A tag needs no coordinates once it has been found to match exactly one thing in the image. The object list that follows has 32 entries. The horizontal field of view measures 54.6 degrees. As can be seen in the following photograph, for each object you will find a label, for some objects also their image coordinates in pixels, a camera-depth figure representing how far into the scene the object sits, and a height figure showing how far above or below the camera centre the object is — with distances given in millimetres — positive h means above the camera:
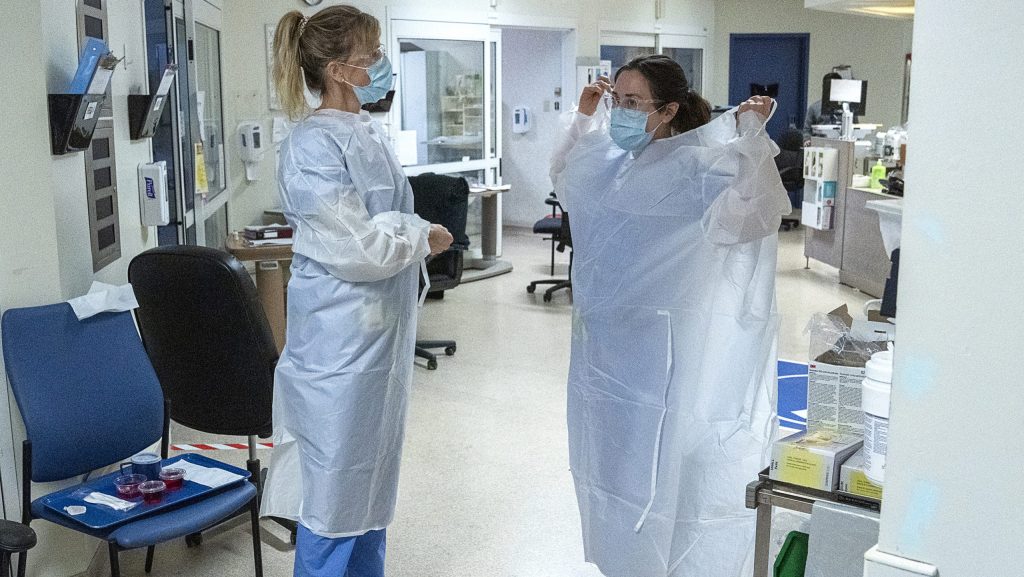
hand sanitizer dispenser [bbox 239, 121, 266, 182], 5715 -155
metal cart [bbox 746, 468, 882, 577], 1559 -616
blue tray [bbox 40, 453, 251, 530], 2303 -924
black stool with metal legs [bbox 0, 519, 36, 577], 1888 -805
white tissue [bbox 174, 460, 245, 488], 2551 -929
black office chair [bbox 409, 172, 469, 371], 5348 -519
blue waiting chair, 2381 -741
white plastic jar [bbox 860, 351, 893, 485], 1442 -416
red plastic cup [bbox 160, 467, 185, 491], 2514 -909
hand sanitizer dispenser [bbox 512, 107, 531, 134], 9578 -12
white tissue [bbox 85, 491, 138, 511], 2374 -922
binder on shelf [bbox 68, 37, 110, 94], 2506 +128
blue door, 10938 +562
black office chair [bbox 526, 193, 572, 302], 6590 -778
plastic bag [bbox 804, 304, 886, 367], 1726 -396
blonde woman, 2154 -382
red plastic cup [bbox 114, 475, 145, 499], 2443 -905
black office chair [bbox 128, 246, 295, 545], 2664 -600
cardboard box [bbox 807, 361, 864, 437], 1716 -484
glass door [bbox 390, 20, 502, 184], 7121 +139
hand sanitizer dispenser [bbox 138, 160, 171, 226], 3408 -262
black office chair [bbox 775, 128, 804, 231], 9594 -376
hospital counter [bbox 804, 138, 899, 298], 6629 -824
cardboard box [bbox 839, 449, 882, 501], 1538 -558
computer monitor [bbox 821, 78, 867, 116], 8344 +248
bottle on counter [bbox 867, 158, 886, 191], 6797 -366
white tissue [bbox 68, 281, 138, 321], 2572 -485
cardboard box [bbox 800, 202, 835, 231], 7227 -690
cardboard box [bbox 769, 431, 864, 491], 1586 -542
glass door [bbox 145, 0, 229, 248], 4094 -27
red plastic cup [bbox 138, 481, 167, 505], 2428 -908
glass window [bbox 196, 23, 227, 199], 4926 +62
